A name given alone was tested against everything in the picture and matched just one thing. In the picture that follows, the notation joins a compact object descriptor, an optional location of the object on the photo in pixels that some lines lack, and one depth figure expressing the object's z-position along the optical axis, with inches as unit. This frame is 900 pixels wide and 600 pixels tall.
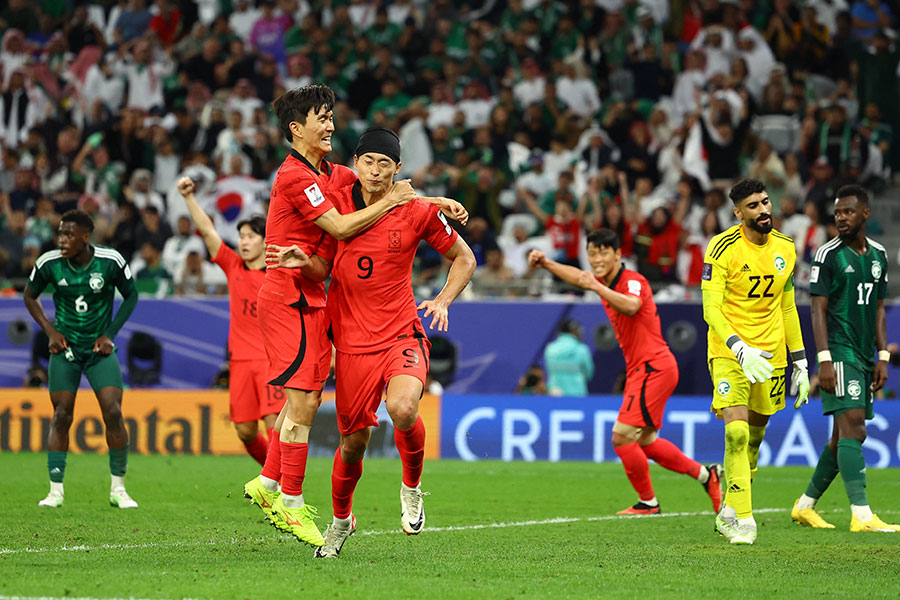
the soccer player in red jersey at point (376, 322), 614.2
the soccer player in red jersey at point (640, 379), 885.2
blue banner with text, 1334.9
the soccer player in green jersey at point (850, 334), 768.9
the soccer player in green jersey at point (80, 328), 898.1
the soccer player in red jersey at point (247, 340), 943.7
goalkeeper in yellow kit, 721.0
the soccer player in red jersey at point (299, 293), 609.3
